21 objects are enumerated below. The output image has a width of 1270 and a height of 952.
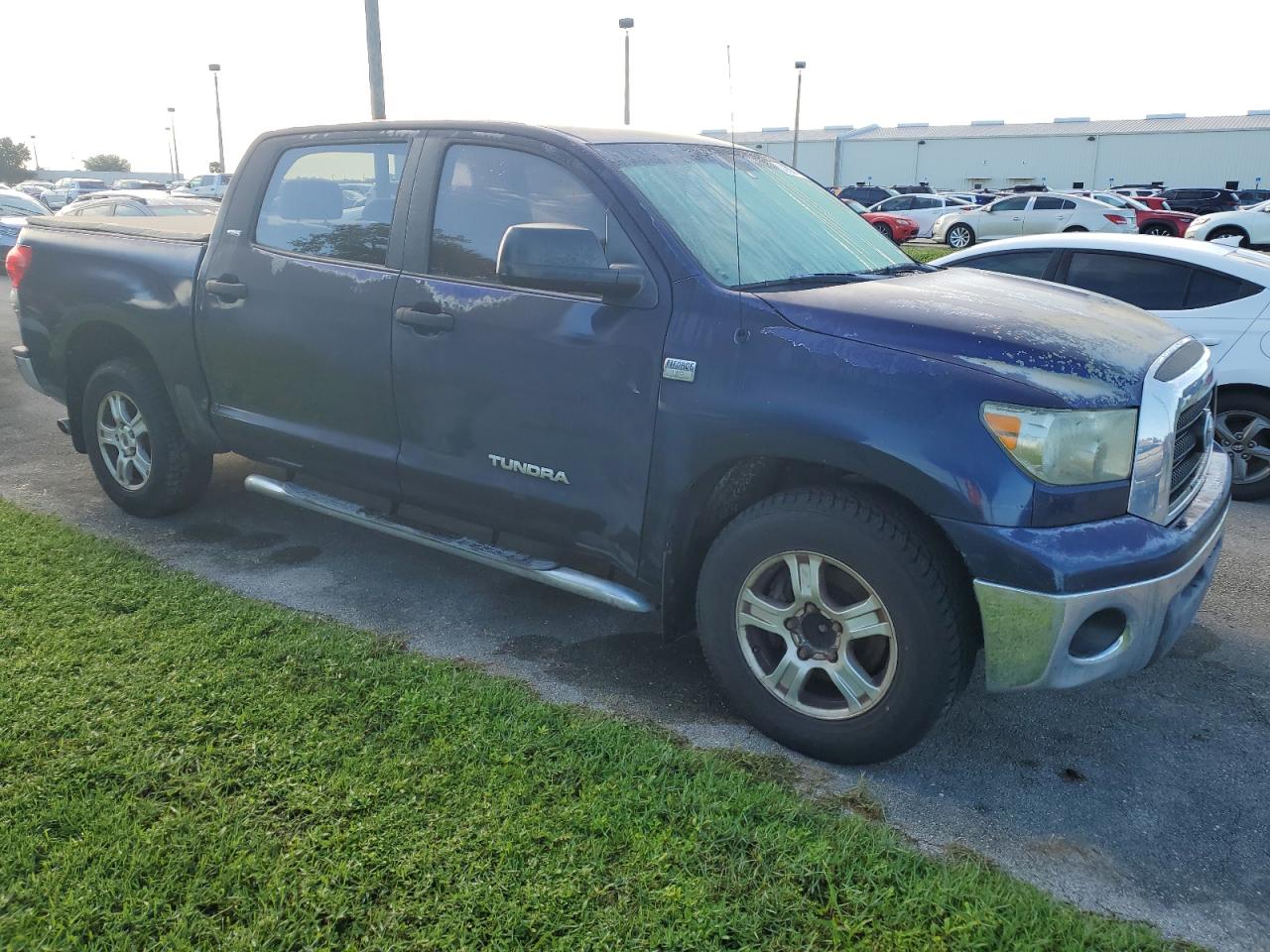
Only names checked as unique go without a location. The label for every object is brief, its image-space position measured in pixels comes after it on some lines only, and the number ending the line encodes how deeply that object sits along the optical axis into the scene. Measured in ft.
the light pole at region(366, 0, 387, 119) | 37.27
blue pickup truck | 9.23
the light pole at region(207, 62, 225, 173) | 128.57
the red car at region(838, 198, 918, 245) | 93.10
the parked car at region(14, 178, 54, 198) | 157.11
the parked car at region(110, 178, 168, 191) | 143.97
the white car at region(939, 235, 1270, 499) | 19.29
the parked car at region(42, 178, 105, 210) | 123.03
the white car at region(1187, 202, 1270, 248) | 80.38
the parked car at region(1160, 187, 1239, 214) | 121.08
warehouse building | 198.77
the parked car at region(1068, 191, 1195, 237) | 90.27
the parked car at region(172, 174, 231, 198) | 126.09
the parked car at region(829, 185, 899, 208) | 120.06
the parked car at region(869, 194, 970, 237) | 103.30
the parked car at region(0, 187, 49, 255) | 57.67
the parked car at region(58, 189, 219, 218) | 50.29
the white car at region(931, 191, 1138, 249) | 86.53
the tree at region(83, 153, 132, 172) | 298.56
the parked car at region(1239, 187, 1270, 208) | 125.52
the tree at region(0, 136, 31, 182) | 236.94
